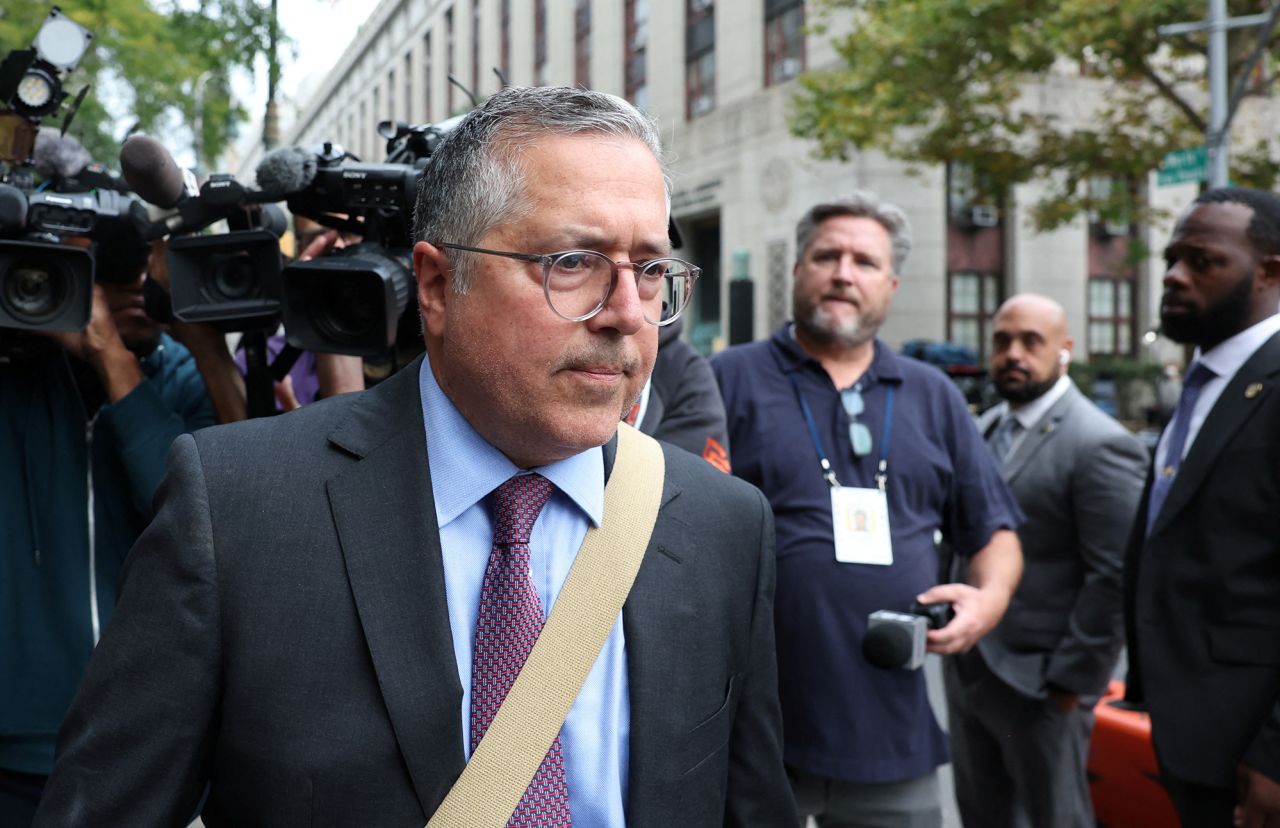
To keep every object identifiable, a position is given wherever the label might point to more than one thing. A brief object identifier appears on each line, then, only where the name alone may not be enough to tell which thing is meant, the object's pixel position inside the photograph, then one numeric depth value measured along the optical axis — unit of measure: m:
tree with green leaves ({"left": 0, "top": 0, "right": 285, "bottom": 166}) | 7.33
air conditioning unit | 27.16
